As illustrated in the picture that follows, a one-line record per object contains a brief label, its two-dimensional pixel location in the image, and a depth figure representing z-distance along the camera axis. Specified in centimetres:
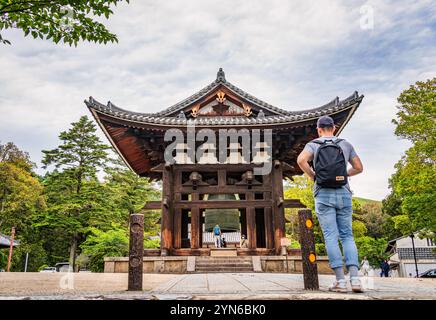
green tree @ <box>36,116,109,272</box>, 2767
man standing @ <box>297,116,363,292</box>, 337
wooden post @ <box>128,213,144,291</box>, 381
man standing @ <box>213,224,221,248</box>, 1396
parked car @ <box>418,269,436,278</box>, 2818
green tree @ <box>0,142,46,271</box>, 2658
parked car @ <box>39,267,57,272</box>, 3108
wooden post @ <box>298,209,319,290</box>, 368
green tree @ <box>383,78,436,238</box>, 1584
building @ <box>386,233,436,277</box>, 3881
